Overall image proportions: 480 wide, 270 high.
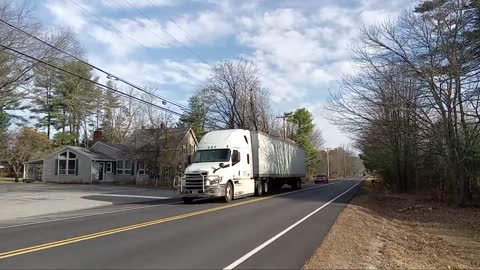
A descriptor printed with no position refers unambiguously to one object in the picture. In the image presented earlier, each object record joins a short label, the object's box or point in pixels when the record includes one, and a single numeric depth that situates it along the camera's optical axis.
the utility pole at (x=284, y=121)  65.12
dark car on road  73.50
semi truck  24.05
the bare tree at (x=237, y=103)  57.38
